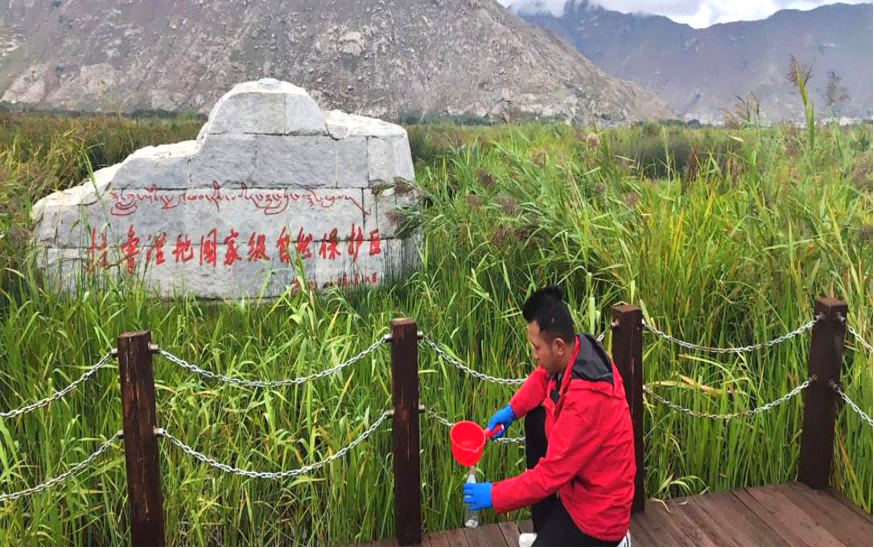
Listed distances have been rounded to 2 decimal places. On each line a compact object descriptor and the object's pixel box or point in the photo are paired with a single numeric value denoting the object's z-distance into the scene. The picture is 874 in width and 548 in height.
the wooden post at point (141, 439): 2.21
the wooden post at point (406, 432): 2.37
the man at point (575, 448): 1.88
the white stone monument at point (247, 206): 5.30
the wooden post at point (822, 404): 2.67
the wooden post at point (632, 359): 2.54
